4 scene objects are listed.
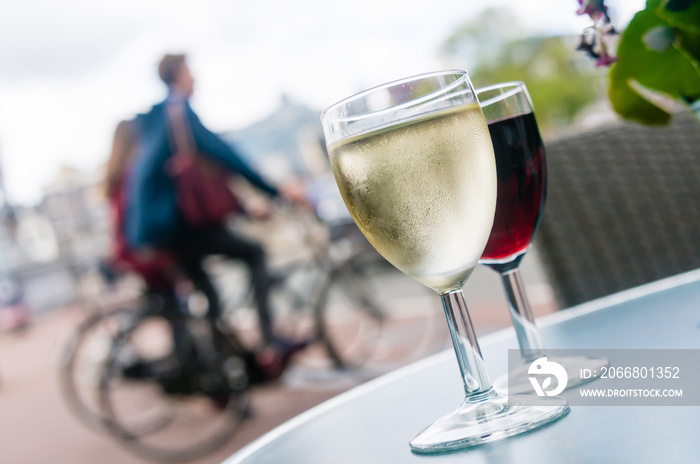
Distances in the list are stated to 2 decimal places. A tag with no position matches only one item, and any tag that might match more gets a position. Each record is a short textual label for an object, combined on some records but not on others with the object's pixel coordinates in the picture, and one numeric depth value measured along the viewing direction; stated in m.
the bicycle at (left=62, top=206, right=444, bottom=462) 4.21
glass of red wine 0.60
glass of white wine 0.48
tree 37.28
